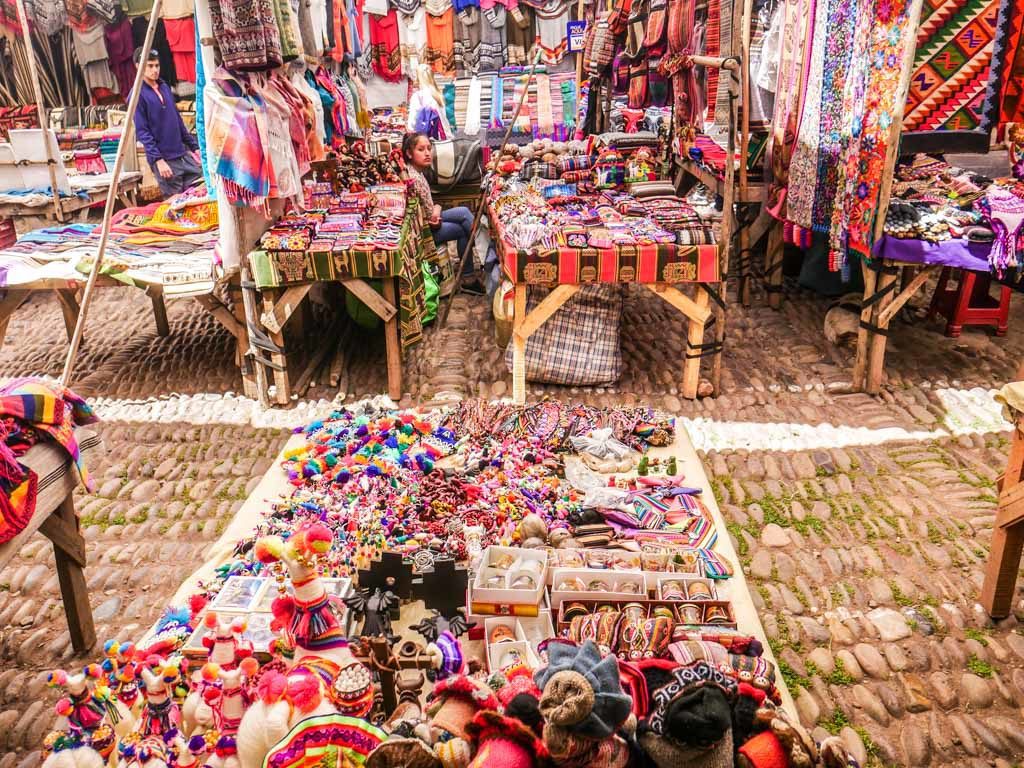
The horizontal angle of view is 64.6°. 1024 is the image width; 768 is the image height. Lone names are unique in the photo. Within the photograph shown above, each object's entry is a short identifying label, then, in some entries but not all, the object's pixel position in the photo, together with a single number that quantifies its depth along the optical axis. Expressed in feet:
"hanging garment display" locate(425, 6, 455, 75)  40.11
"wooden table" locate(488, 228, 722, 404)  16.08
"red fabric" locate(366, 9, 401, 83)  39.22
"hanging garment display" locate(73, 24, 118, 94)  35.73
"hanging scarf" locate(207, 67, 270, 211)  15.33
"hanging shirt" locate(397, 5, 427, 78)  39.86
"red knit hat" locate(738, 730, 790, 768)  5.17
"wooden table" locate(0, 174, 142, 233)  23.20
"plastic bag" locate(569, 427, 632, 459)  11.84
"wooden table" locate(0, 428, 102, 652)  8.82
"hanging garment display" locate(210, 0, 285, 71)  15.40
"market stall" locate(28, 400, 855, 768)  5.28
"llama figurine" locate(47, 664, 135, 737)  6.29
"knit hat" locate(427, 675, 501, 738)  5.68
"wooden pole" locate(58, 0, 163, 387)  10.16
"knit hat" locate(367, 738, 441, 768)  5.21
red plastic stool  19.36
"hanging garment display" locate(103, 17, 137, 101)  36.06
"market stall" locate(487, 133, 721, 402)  16.15
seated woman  23.50
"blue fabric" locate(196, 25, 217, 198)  15.74
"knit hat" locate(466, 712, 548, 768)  5.09
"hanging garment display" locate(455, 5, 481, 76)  40.88
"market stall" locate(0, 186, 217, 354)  16.67
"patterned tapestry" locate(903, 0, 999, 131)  16.39
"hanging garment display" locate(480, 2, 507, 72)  40.24
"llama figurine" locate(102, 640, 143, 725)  6.74
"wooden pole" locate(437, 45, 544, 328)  21.83
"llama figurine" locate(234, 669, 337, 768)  5.82
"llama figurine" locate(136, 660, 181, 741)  6.47
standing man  27.61
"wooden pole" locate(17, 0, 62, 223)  20.84
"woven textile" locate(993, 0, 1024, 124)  16.39
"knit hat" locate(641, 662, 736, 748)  4.97
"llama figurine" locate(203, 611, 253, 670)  6.77
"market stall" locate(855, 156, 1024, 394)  15.88
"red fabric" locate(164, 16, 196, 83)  32.94
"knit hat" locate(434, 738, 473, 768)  5.25
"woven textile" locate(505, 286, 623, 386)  18.04
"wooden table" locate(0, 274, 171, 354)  17.19
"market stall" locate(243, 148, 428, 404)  16.51
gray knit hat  4.91
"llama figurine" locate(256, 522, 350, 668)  6.98
